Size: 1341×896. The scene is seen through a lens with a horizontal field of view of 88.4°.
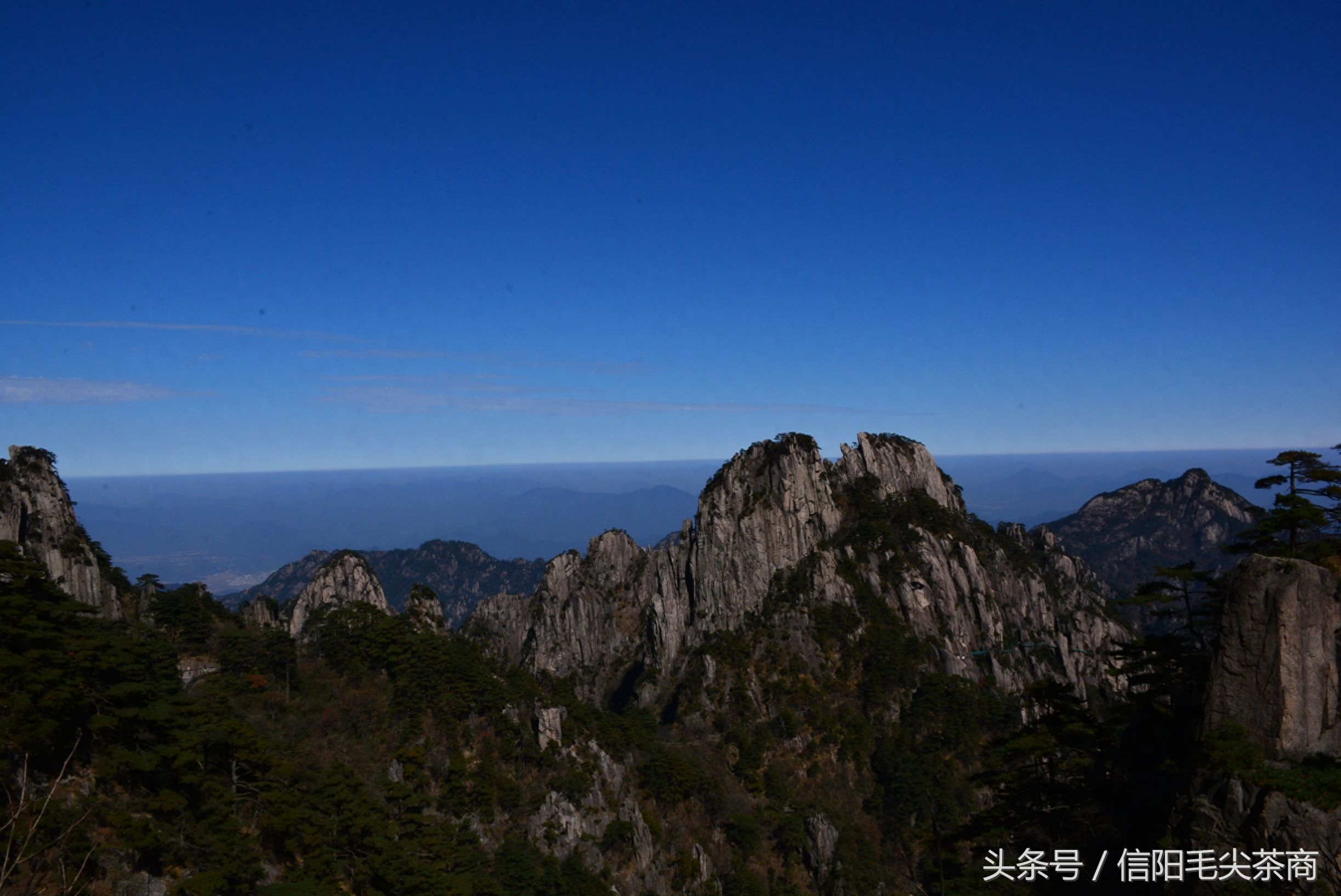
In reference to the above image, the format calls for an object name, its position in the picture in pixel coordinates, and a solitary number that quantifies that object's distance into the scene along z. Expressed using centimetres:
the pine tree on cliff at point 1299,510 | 2861
